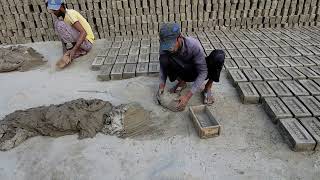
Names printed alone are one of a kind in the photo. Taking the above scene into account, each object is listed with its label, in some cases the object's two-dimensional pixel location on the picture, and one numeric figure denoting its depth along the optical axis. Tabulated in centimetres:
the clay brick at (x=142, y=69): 423
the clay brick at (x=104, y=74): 420
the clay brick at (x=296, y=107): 312
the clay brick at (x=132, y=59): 457
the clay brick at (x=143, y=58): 458
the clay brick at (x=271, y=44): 504
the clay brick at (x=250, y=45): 499
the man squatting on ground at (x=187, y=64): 296
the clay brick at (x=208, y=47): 497
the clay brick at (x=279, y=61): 426
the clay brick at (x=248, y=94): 347
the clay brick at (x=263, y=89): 348
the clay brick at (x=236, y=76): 384
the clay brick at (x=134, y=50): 495
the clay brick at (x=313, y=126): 274
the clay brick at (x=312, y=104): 315
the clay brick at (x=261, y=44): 502
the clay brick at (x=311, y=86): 353
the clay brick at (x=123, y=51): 494
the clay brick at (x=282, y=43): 503
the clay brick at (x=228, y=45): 502
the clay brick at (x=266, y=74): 388
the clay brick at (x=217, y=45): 505
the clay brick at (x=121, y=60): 457
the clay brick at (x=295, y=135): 270
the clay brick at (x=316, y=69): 406
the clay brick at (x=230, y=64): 425
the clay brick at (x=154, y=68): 422
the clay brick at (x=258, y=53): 464
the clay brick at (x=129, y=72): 421
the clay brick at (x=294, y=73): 388
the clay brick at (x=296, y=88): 351
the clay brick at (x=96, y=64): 455
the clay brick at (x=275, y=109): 311
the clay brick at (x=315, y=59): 432
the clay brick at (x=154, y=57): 461
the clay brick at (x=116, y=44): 535
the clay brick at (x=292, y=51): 467
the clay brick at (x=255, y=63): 426
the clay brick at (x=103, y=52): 497
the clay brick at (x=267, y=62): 427
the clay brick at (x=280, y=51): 466
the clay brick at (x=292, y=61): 428
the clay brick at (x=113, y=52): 494
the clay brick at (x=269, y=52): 464
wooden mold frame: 294
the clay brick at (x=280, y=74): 388
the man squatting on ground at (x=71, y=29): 474
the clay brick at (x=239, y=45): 499
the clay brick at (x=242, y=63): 426
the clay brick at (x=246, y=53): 462
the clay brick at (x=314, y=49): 470
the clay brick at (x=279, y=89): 350
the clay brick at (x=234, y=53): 462
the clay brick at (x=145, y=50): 498
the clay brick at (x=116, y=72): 420
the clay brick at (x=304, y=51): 465
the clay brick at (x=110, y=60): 462
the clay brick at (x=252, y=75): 387
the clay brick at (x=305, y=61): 427
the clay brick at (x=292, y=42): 507
